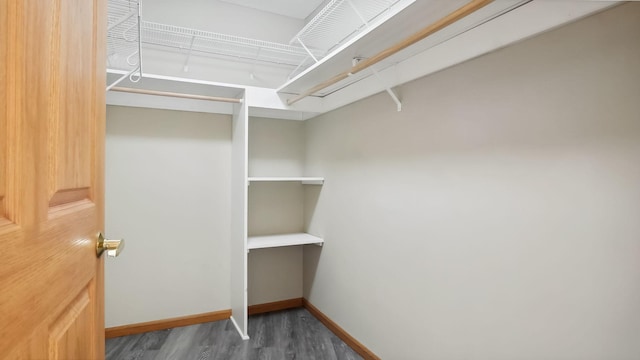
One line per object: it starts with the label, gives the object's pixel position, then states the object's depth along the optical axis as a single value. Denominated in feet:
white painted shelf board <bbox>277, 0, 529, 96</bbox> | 4.16
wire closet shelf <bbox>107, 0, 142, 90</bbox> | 6.67
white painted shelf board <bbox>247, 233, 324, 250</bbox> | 8.64
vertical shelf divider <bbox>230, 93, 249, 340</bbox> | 8.14
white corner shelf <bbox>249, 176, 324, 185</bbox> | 8.43
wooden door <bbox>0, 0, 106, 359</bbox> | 1.59
